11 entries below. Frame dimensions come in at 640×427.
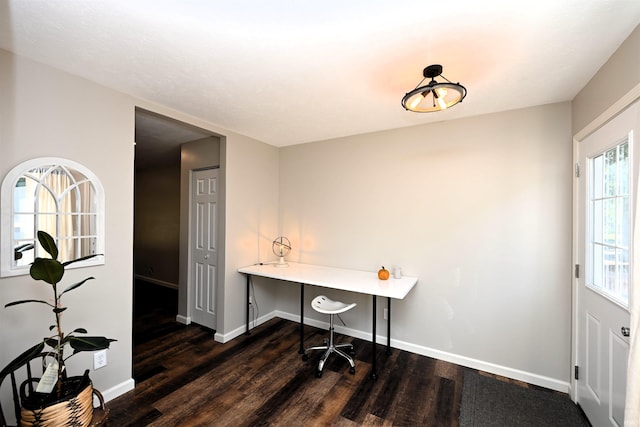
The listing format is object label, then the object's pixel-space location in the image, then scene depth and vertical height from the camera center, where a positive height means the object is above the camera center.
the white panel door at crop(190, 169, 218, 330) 3.45 -0.46
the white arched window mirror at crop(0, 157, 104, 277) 1.70 -0.01
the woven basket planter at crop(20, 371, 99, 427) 1.31 -1.00
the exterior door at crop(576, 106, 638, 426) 1.56 -0.32
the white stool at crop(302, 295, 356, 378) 2.57 -1.36
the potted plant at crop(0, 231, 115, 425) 1.33 -0.88
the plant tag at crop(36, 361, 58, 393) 1.40 -0.90
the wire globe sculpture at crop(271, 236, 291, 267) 3.78 -0.49
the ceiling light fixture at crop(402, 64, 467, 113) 1.62 +0.76
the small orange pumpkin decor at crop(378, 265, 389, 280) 2.83 -0.65
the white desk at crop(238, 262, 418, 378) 2.50 -0.72
